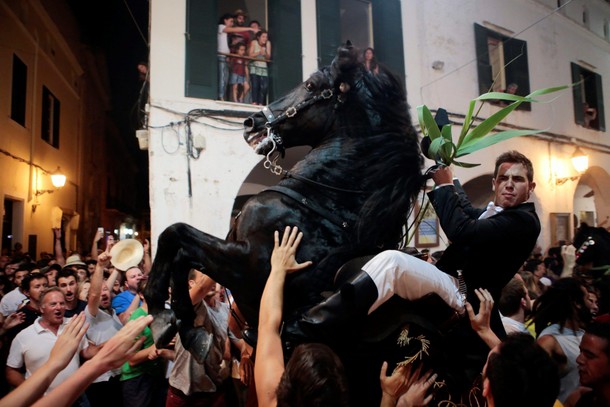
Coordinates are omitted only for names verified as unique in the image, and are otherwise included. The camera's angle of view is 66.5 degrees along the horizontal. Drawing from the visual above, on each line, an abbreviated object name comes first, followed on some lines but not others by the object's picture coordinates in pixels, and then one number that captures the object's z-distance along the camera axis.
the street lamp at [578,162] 12.34
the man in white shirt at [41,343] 3.61
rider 2.00
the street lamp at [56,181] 11.52
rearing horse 2.38
